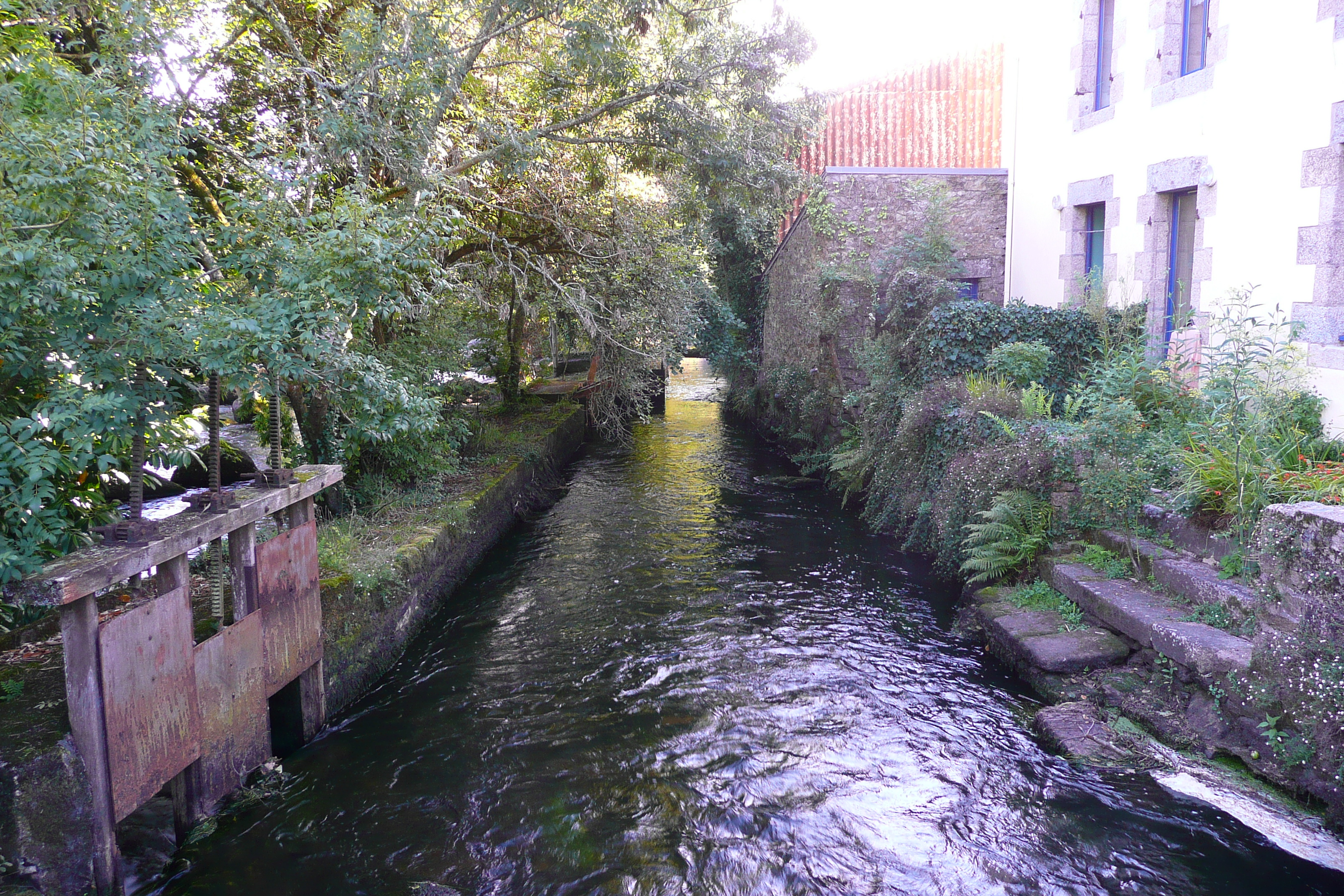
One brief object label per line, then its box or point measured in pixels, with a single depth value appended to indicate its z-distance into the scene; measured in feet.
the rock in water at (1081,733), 17.70
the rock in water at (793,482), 45.83
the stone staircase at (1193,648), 14.29
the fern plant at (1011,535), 25.43
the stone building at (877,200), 44.37
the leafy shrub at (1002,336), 34.17
